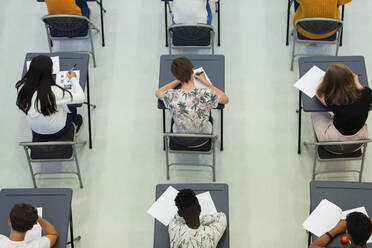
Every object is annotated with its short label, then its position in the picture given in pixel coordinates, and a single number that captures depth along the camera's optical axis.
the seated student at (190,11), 5.12
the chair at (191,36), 4.85
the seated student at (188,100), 4.13
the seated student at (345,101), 4.03
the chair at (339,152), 4.28
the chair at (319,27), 4.86
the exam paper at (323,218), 3.71
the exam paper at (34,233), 3.72
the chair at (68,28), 5.01
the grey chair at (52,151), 4.37
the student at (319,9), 4.98
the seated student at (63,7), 5.18
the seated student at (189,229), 3.44
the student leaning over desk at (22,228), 3.39
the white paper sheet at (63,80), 4.53
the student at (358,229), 3.30
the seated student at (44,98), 4.12
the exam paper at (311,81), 4.41
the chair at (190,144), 4.33
